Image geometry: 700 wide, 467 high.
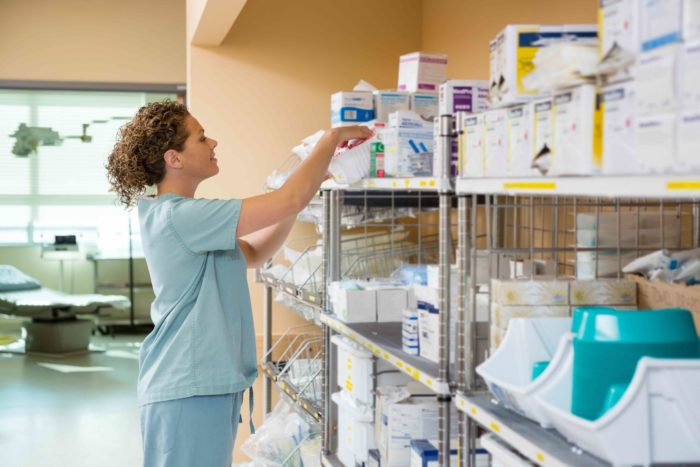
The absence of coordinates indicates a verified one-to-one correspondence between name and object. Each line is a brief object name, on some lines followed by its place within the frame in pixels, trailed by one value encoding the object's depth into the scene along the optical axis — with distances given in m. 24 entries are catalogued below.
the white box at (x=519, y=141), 1.75
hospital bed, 8.82
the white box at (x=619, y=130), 1.40
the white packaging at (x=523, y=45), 1.80
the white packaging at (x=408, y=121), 2.70
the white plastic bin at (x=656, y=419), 1.47
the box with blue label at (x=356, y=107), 3.18
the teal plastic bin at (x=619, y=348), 1.62
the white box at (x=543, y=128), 1.64
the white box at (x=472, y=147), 2.02
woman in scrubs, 2.74
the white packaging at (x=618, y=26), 1.39
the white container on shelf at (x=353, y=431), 3.12
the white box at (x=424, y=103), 3.09
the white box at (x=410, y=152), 2.72
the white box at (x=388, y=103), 3.15
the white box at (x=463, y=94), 2.39
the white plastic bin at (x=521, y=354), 1.88
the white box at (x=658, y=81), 1.27
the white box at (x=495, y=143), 1.89
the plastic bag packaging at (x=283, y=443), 4.03
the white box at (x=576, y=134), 1.51
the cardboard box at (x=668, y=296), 2.07
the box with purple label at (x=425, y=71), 3.12
